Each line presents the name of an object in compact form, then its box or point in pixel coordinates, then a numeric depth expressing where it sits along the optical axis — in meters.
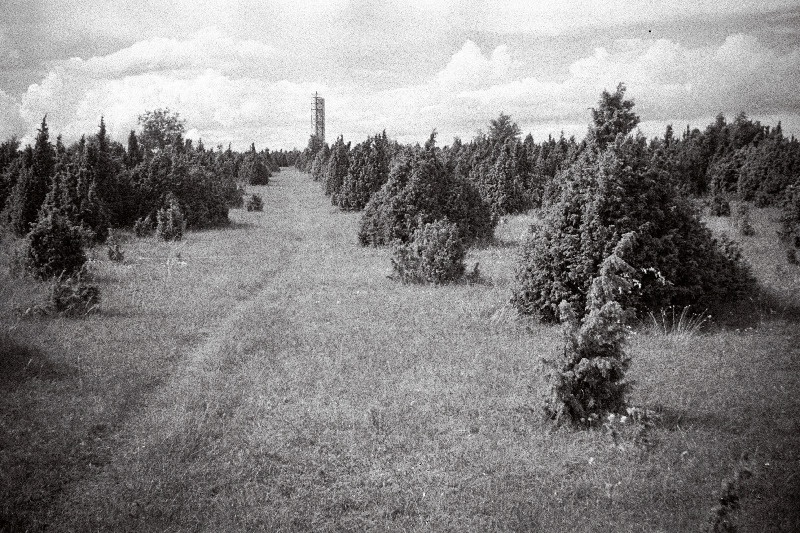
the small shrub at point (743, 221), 24.61
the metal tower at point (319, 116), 135.25
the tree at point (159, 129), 80.54
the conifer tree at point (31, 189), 25.98
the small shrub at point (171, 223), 27.05
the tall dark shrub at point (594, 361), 7.54
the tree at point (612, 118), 13.92
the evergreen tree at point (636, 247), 12.31
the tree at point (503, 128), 78.44
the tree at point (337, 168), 50.53
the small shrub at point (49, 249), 15.84
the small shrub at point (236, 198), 42.72
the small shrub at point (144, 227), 27.86
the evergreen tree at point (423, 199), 23.41
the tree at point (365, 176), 40.59
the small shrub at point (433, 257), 18.22
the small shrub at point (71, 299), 13.23
